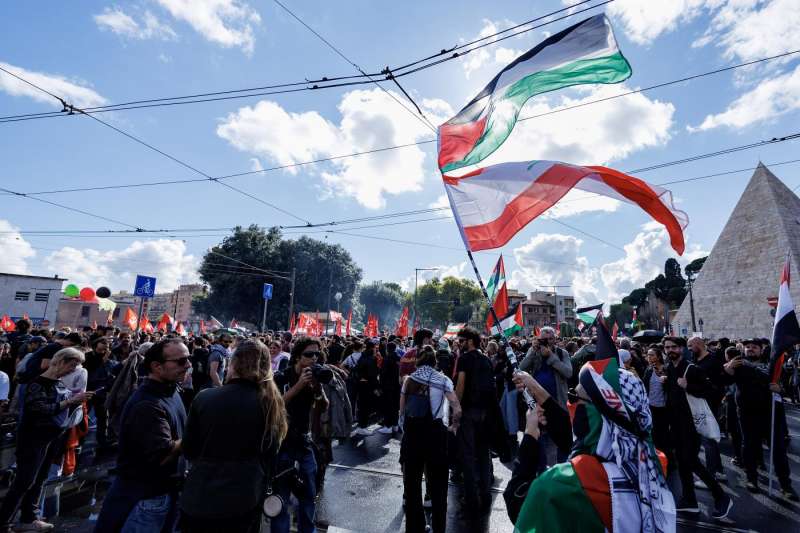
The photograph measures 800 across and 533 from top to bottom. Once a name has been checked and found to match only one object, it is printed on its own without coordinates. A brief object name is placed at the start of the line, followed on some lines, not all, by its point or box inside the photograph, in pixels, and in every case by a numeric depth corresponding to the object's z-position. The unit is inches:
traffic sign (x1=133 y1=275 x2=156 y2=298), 393.7
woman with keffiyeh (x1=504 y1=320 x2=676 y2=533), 64.7
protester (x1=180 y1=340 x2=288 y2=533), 92.0
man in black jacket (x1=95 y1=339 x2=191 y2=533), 100.4
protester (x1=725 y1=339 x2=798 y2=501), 230.4
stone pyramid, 1283.2
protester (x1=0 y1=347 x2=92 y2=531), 156.0
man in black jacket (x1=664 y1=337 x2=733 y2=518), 192.7
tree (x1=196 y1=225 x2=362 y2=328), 1562.5
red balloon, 644.1
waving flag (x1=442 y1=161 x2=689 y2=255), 162.6
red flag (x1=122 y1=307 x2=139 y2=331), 633.6
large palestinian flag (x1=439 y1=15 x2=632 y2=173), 171.5
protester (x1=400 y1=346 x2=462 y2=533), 155.3
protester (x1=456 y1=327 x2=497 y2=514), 197.8
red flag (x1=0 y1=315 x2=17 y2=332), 622.7
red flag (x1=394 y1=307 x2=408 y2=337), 793.9
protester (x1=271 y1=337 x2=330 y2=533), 134.6
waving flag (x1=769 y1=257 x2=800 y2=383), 216.2
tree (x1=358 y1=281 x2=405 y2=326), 3051.2
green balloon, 683.6
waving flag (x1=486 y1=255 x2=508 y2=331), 368.5
